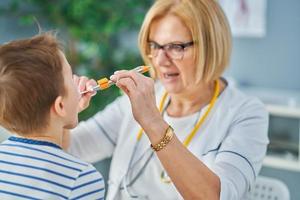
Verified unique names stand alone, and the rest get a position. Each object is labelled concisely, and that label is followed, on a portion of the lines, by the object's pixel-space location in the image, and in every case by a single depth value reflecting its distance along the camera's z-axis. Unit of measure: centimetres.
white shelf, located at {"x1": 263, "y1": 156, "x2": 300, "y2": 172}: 242
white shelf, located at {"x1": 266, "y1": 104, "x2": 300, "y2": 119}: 239
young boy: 101
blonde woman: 144
